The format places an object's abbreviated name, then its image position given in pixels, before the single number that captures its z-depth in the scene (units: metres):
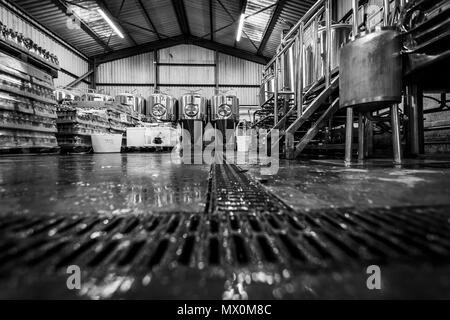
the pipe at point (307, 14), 3.23
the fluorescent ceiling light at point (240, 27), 9.67
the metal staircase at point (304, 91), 3.24
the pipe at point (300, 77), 3.60
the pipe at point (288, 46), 4.08
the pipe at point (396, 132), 2.39
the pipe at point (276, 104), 4.33
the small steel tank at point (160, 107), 12.15
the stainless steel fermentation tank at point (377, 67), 2.27
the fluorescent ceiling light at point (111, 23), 9.60
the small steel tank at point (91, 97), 8.83
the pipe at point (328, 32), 3.19
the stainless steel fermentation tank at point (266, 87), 6.16
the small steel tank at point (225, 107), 11.84
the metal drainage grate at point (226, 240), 0.49
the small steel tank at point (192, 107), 11.79
